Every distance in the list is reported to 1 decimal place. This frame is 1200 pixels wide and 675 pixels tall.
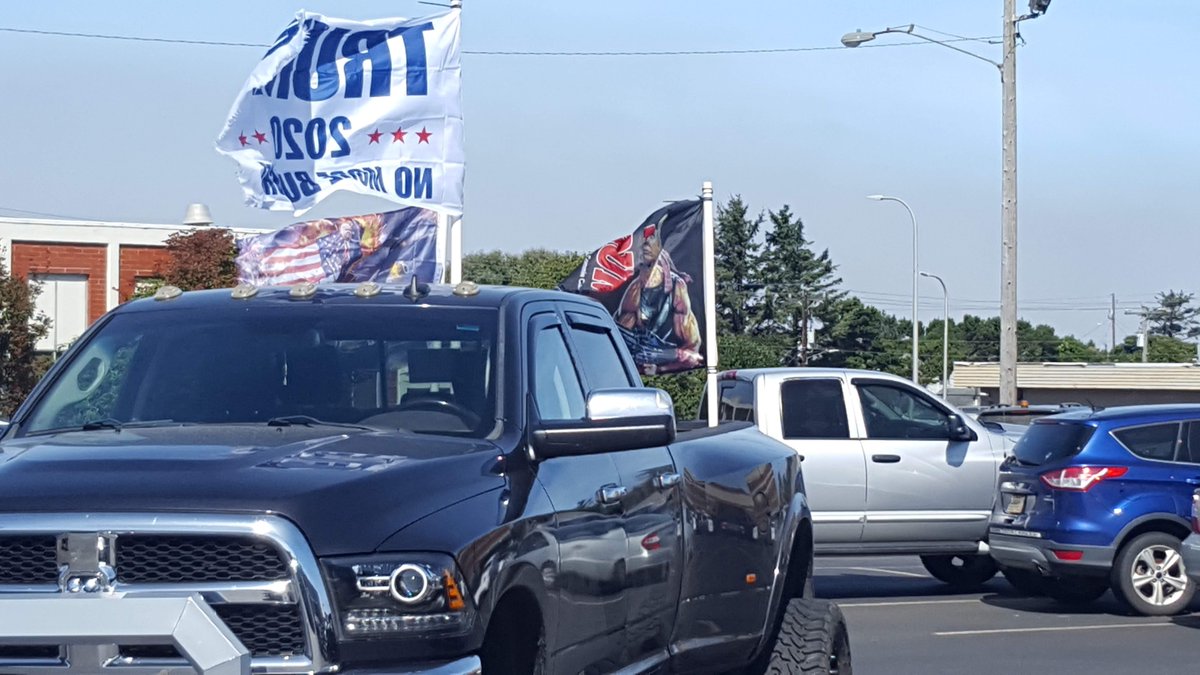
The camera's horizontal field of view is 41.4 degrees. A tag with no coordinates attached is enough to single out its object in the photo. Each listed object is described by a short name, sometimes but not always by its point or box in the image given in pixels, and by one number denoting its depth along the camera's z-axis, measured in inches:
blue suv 519.8
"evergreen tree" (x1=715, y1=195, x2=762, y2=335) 2861.7
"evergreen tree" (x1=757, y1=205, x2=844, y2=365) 2874.0
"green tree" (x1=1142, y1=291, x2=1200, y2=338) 5157.5
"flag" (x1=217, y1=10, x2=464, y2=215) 490.0
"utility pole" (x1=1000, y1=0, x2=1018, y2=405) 972.6
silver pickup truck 565.0
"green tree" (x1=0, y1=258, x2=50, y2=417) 1108.5
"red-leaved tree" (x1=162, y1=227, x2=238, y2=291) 1030.4
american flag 502.0
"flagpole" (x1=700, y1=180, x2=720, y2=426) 517.0
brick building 1427.2
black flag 542.0
